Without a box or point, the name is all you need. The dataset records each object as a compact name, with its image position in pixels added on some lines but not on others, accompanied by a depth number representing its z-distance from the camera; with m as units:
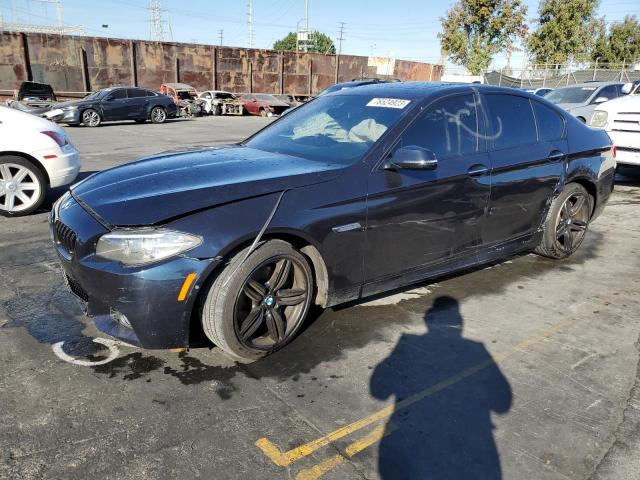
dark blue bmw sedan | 2.70
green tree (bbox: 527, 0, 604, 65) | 37.12
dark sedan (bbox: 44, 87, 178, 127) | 18.33
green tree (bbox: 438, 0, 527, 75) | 39.38
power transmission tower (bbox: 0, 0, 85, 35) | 53.38
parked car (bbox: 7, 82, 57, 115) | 19.96
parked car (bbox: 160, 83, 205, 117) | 26.02
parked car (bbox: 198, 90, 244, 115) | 28.02
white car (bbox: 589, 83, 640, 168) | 8.66
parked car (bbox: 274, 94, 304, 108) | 30.52
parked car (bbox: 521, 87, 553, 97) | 17.50
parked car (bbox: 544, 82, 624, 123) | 12.82
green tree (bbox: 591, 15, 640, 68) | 42.31
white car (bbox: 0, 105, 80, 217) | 5.95
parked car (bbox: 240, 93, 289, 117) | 27.98
